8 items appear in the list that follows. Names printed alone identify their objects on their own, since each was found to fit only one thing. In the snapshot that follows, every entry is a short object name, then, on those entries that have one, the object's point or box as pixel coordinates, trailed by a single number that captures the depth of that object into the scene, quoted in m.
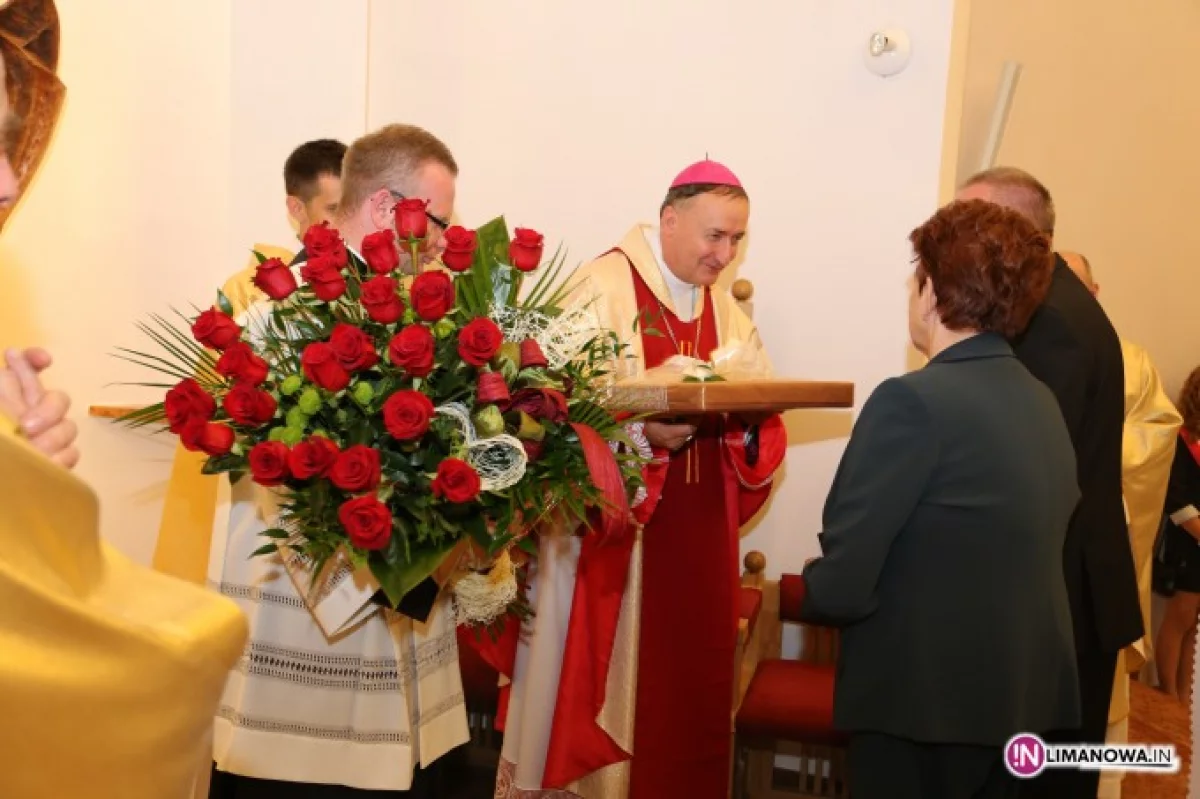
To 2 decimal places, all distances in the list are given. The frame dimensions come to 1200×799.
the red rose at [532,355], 2.20
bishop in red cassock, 3.62
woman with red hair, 2.34
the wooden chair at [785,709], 3.90
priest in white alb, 2.44
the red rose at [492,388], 2.10
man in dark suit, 3.01
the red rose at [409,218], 2.21
